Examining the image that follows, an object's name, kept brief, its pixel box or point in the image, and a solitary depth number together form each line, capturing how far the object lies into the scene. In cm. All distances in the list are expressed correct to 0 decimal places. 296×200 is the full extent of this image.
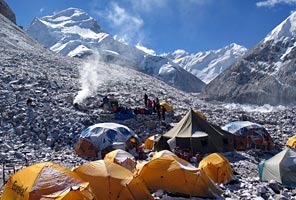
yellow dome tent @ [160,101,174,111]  2210
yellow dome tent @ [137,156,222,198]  871
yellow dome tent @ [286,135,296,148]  1573
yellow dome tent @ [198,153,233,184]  1036
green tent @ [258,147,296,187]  1053
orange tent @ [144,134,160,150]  1487
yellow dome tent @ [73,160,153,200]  776
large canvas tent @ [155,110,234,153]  1397
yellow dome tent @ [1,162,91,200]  683
